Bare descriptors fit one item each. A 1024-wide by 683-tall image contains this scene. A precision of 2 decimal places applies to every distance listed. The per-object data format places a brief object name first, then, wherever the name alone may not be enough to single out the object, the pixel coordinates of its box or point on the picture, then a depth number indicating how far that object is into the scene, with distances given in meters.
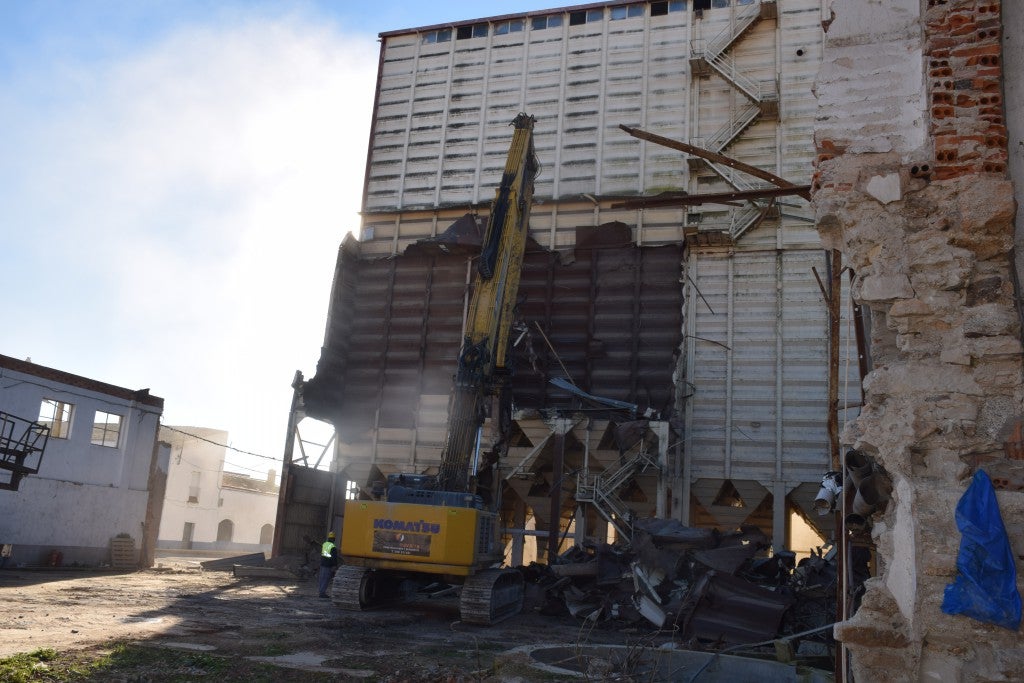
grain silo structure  19.73
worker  15.11
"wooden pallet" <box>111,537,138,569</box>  20.98
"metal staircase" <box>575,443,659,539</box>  17.83
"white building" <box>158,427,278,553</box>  39.38
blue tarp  4.25
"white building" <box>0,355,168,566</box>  18.77
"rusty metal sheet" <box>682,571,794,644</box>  10.53
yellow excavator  12.20
